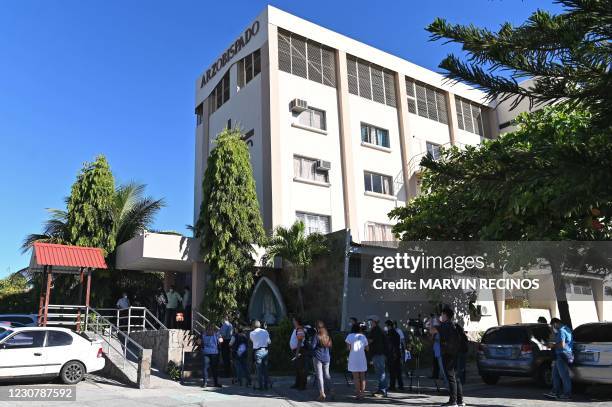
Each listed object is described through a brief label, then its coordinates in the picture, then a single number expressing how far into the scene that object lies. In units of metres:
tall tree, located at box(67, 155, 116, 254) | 20.50
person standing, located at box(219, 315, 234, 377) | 14.80
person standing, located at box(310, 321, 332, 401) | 10.58
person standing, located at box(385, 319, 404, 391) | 11.93
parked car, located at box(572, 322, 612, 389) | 10.02
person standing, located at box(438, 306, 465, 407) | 9.20
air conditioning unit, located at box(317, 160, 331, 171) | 22.86
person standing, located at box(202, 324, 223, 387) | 12.75
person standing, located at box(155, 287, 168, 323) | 19.75
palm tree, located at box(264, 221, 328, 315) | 17.72
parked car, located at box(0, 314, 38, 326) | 17.05
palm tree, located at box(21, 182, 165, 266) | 21.42
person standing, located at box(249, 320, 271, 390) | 12.02
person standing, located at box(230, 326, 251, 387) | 12.84
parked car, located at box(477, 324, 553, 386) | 11.67
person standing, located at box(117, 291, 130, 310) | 18.75
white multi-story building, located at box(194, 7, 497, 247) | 22.38
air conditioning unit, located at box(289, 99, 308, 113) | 22.70
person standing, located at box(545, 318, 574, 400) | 10.02
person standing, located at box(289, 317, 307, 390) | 11.79
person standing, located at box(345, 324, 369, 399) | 10.52
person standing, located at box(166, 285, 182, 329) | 18.48
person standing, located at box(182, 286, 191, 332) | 18.97
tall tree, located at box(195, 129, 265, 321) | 17.36
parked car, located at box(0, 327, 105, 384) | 11.76
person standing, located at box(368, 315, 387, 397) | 10.88
